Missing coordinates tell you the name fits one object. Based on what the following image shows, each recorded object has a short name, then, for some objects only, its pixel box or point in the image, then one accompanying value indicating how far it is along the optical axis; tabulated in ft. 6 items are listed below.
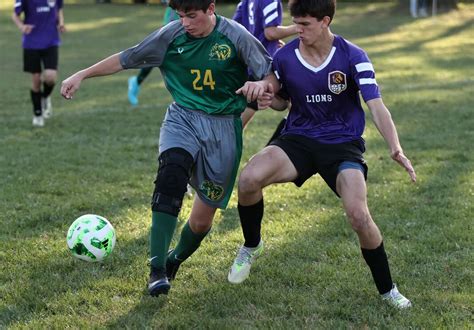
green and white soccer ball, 27.25
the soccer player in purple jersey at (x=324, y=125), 25.18
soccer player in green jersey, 26.37
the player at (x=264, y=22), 37.63
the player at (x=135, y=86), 66.03
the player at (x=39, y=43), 61.72
